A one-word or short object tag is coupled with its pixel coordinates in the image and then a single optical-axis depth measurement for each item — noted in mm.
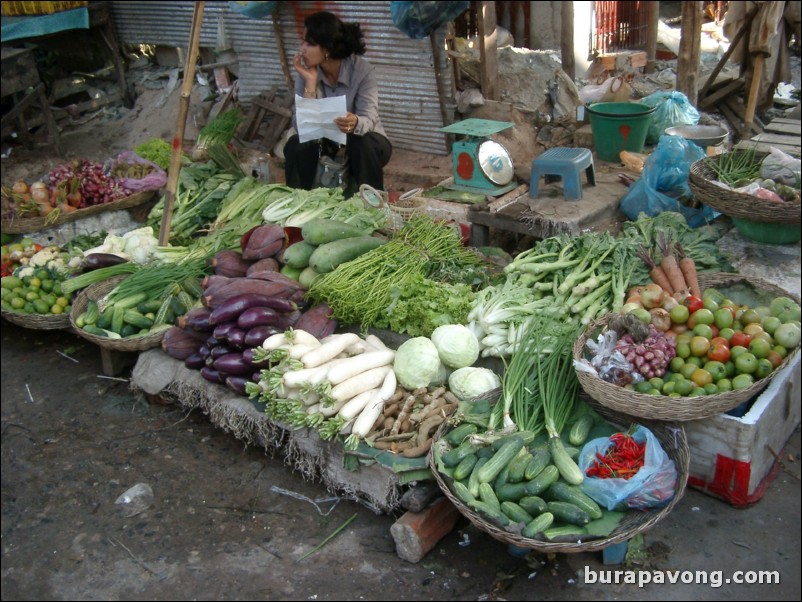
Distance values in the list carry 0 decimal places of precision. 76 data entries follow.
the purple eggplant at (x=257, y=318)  3916
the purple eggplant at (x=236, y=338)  3896
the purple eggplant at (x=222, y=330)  3963
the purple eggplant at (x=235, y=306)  3998
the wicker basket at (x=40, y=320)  4965
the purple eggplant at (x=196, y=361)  4164
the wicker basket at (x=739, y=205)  3916
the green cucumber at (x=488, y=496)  2908
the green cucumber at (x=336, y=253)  4355
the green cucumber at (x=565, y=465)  2977
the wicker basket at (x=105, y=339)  4453
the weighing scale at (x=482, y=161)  5406
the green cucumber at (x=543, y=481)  2926
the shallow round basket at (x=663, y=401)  3033
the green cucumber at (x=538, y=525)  2785
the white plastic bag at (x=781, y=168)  4104
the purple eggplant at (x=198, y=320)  4141
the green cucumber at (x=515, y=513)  2865
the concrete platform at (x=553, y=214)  4949
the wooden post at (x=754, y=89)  6906
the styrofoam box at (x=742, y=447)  3205
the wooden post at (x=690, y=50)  6215
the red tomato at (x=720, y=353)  3225
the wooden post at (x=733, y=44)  7086
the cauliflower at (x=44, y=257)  5406
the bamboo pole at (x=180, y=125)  4887
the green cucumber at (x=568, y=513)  2833
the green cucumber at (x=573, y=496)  2891
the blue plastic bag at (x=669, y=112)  6180
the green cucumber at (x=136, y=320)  4566
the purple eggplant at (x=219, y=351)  4000
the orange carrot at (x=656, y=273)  3807
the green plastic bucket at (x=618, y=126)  5816
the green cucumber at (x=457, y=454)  3109
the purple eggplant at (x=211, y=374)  4012
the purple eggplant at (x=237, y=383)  3866
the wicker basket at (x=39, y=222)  5883
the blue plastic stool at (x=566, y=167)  5152
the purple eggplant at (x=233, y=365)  3883
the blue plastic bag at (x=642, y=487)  2906
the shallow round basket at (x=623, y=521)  2783
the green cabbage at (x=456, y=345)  3729
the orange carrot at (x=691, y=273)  3717
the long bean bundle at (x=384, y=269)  4090
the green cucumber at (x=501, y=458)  3000
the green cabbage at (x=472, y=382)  3590
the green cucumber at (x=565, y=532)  2796
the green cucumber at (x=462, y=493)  2939
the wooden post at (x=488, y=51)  6809
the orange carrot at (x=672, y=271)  3736
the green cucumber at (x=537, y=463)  2982
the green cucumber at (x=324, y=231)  4531
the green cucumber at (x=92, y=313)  4660
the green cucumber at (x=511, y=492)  2943
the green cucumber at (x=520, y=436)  3143
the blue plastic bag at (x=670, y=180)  4949
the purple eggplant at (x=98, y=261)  5098
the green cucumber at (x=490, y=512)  2850
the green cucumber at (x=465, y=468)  3043
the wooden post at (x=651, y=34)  8758
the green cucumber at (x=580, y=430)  3236
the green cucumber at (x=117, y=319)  4574
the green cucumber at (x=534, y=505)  2873
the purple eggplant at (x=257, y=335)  3855
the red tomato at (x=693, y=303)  3500
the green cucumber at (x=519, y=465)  2990
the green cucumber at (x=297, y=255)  4508
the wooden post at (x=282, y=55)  7992
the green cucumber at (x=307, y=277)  4465
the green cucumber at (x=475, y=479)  2982
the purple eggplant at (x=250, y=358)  3826
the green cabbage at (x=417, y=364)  3637
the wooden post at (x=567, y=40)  7465
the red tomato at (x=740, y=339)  3279
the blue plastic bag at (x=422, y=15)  6336
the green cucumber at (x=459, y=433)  3254
